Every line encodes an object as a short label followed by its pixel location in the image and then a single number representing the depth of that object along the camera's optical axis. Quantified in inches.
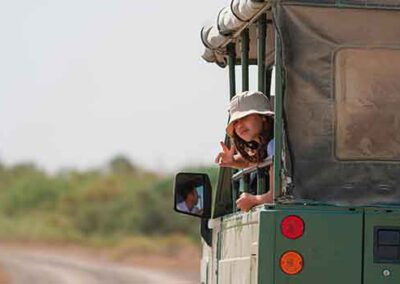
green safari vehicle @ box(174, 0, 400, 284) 551.5
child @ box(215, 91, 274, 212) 591.8
